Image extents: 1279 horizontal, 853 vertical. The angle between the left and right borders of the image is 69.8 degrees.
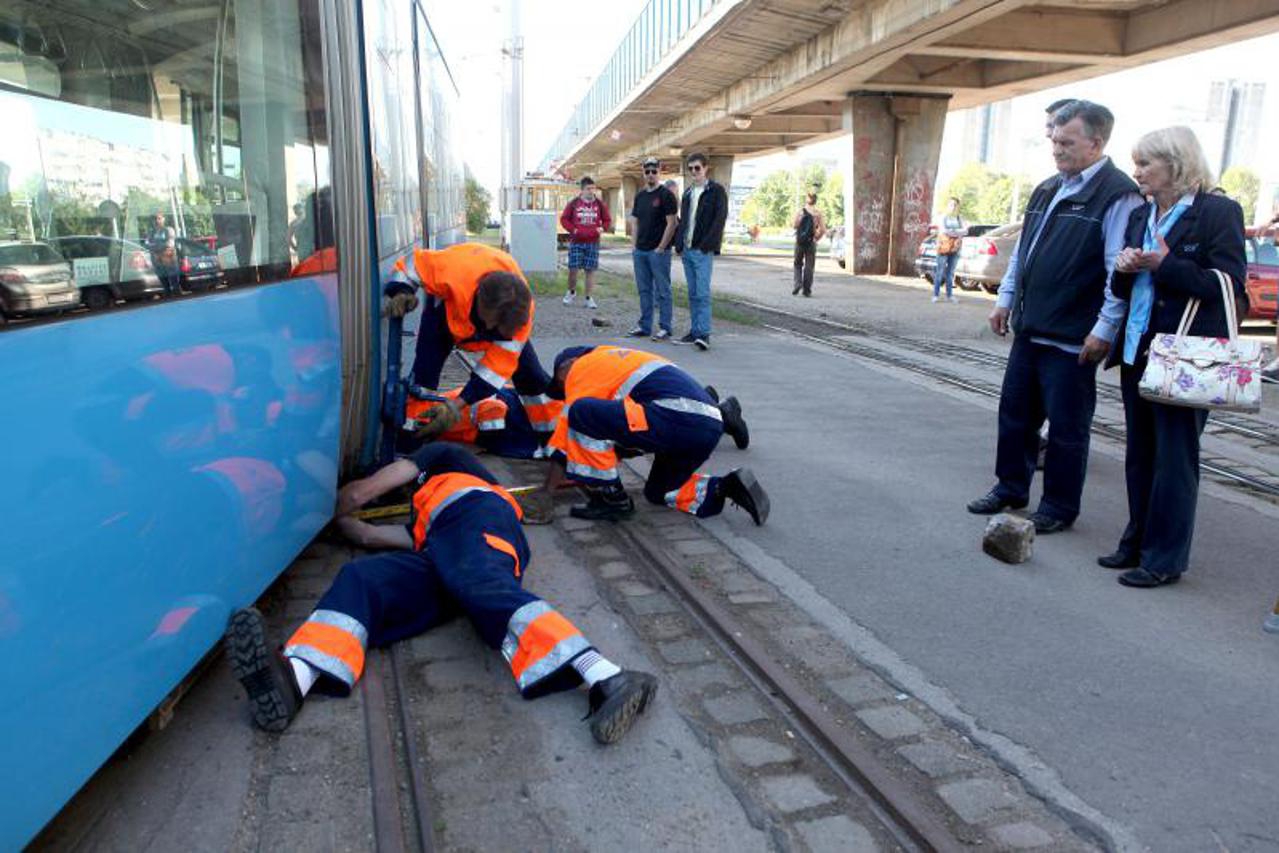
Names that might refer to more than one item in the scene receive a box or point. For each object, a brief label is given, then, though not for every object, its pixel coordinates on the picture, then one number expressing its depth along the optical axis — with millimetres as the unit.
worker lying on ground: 2748
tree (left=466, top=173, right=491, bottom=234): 47625
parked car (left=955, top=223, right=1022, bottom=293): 19503
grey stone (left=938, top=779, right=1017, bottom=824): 2512
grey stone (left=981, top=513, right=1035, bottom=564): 4324
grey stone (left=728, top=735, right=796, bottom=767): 2729
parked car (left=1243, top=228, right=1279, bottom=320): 13602
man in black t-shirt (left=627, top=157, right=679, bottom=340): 10609
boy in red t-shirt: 13828
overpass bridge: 18328
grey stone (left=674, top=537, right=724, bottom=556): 4422
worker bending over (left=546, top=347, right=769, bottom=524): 4473
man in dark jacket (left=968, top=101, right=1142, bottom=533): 4293
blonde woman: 3795
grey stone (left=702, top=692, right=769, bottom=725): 2947
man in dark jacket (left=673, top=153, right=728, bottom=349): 10102
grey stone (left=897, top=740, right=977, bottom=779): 2709
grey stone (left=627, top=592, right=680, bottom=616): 3740
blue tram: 1879
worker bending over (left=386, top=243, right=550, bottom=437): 4684
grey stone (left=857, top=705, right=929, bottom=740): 2902
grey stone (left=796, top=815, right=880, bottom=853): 2354
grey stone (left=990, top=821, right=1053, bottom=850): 2389
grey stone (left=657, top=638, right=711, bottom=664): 3338
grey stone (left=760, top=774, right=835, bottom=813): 2523
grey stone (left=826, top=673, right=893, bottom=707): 3102
